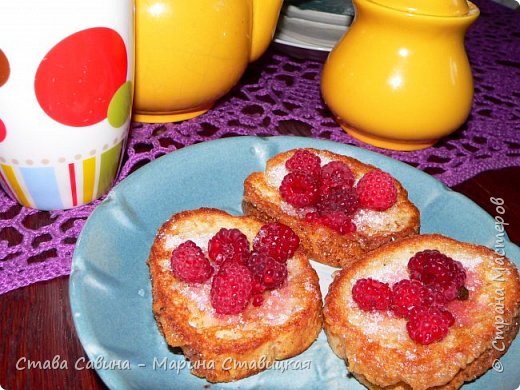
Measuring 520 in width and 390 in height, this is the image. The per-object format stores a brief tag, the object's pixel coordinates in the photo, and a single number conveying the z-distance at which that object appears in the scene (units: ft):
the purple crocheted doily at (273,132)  0.76
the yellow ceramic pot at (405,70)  0.92
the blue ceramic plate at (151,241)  0.63
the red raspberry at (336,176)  0.85
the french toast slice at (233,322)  0.64
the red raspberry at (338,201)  0.82
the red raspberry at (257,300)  0.69
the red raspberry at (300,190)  0.83
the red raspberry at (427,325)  0.65
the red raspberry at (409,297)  0.68
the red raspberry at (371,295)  0.70
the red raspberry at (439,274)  0.70
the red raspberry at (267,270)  0.69
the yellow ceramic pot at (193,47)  0.85
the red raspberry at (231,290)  0.65
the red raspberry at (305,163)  0.87
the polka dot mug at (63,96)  0.64
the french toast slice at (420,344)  0.64
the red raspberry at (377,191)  0.84
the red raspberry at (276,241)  0.73
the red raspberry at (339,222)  0.80
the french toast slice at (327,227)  0.81
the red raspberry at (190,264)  0.69
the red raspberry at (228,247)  0.71
